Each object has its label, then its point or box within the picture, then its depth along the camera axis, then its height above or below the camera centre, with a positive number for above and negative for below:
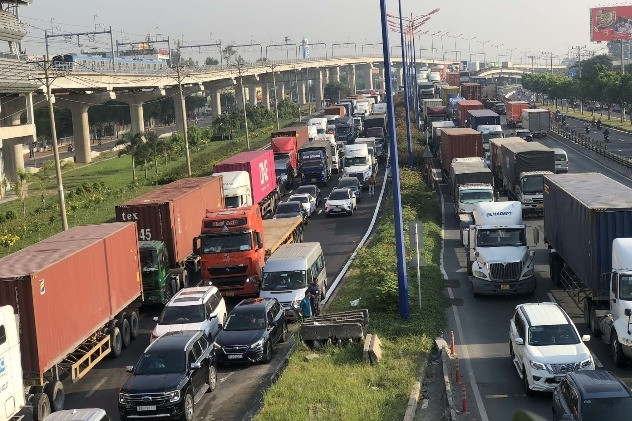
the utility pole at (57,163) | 35.12 -2.40
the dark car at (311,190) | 49.75 -5.66
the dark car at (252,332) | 21.75 -5.93
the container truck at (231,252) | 29.00 -5.11
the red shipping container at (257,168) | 43.97 -3.85
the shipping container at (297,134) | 63.44 -3.28
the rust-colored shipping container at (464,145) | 52.00 -3.90
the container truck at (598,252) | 20.45 -4.58
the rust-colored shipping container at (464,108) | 80.75 -2.87
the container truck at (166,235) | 28.31 -4.64
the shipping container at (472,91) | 117.06 -2.01
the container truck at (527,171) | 41.88 -4.65
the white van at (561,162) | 52.62 -5.30
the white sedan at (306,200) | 45.56 -5.72
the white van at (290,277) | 26.19 -5.59
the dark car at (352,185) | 49.77 -5.55
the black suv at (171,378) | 17.91 -5.74
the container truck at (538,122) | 82.00 -4.50
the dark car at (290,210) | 41.69 -5.68
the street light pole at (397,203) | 24.19 -3.26
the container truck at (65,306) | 18.41 -4.63
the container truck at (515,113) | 91.81 -4.02
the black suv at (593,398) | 14.13 -5.17
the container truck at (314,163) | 56.75 -4.82
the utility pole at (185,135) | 57.18 -2.67
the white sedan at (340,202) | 45.66 -5.90
